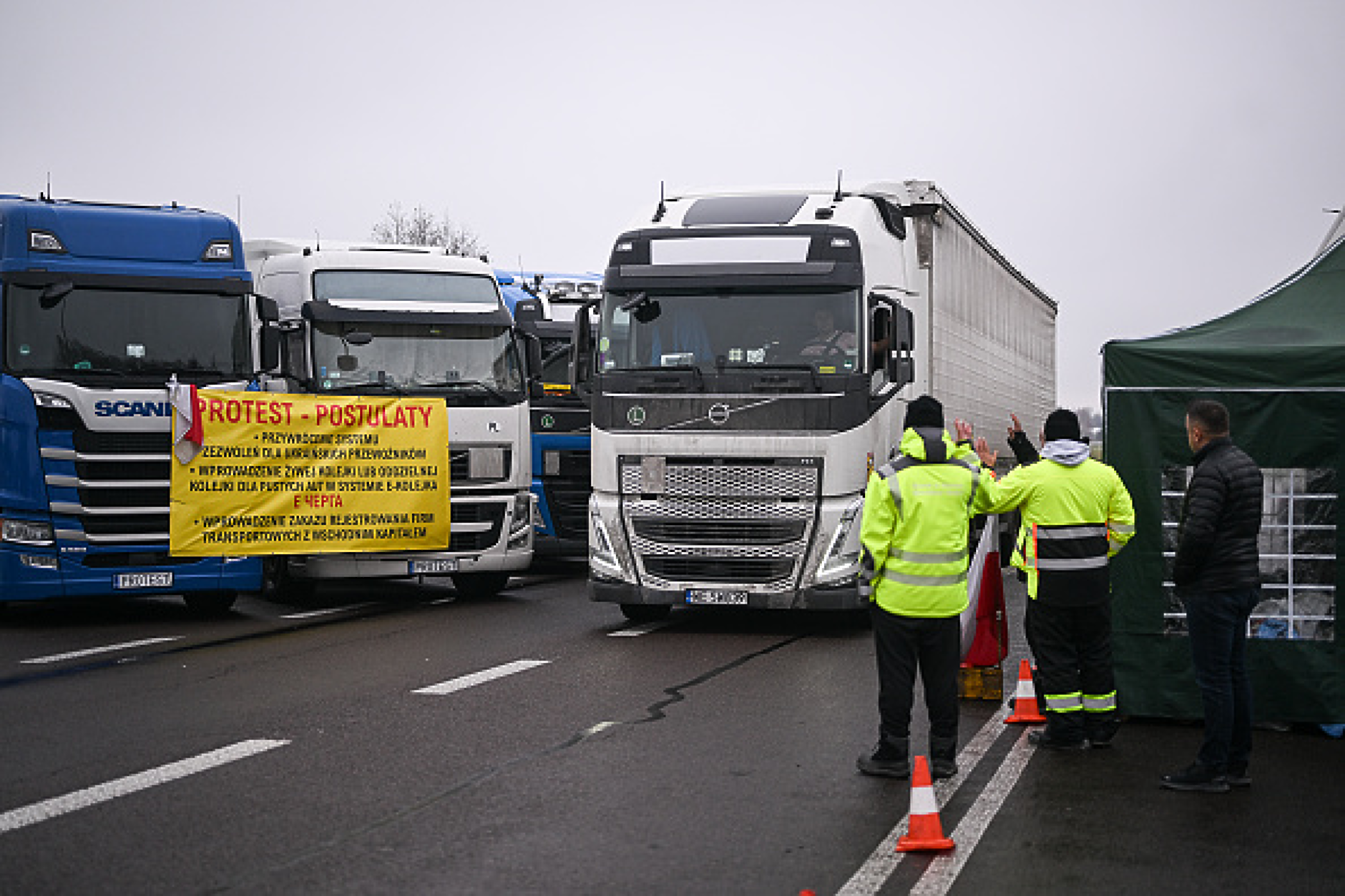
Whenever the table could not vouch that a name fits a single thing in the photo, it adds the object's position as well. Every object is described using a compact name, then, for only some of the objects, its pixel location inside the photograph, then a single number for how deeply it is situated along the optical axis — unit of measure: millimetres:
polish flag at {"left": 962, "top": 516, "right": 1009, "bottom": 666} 10336
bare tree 61250
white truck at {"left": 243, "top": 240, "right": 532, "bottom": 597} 15898
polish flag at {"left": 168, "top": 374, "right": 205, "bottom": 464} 14445
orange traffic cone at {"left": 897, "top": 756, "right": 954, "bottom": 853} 6445
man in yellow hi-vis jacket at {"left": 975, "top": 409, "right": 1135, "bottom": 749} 8727
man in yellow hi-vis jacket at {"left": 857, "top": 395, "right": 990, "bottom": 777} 8023
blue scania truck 13844
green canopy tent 9227
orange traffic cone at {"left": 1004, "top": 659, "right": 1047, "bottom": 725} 9570
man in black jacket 7816
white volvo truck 13297
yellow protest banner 14820
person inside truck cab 13438
